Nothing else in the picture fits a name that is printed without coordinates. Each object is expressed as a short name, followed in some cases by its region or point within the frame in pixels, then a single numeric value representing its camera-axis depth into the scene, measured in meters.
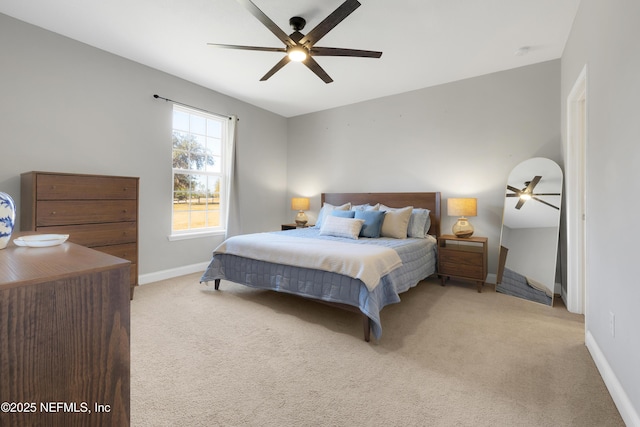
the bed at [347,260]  2.33
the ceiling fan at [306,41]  1.98
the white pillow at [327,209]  4.46
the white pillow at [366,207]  4.18
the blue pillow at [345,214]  3.99
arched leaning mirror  3.15
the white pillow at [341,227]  3.61
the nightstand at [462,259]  3.40
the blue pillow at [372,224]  3.71
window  4.09
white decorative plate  0.99
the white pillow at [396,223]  3.70
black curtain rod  3.73
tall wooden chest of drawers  2.55
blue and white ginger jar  0.89
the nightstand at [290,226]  5.11
